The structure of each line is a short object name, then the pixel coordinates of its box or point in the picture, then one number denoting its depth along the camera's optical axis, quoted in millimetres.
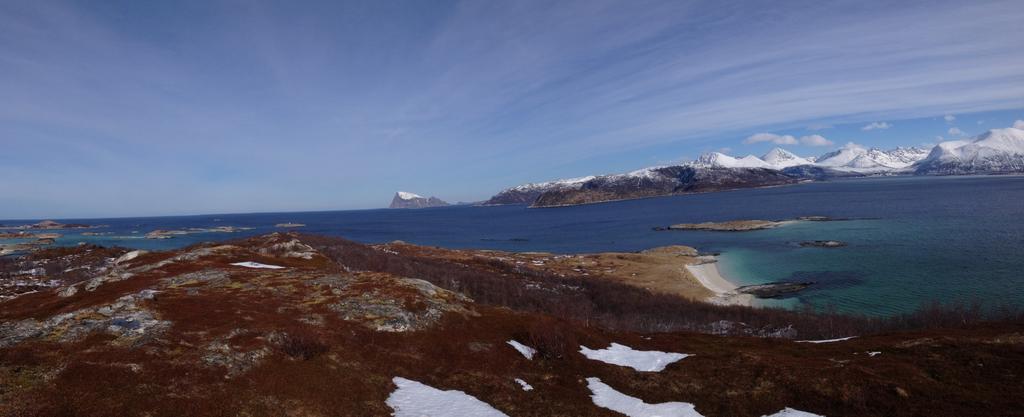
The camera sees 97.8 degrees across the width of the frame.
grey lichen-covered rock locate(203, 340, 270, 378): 19953
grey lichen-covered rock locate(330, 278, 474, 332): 28688
